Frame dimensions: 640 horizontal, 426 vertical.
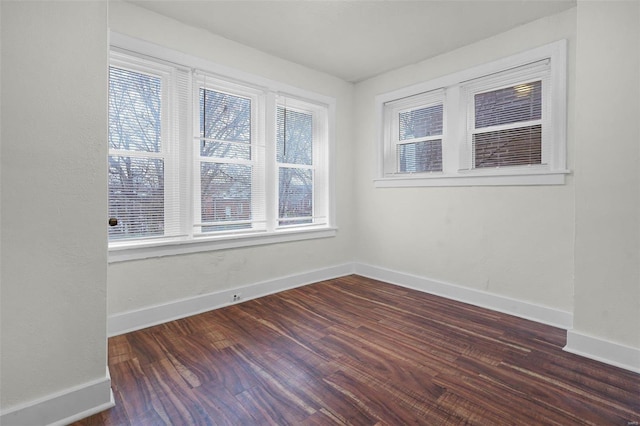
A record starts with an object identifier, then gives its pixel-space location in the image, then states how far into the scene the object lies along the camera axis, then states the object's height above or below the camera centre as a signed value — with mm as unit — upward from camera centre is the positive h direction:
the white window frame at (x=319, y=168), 4004 +522
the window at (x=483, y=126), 2672 +847
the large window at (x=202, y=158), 2549 +497
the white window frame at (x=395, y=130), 3670 +1002
